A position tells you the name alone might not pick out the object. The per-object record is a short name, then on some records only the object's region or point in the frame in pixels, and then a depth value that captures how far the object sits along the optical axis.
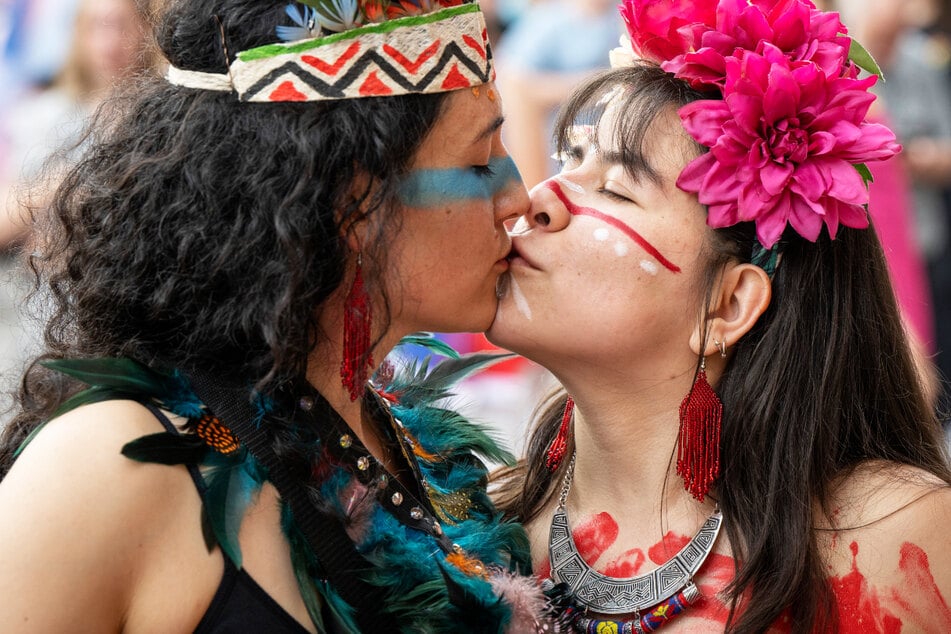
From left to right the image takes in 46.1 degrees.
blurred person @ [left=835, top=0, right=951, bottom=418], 5.00
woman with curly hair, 1.70
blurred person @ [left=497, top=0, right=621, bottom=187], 5.03
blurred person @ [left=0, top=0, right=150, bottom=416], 4.49
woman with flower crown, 2.16
